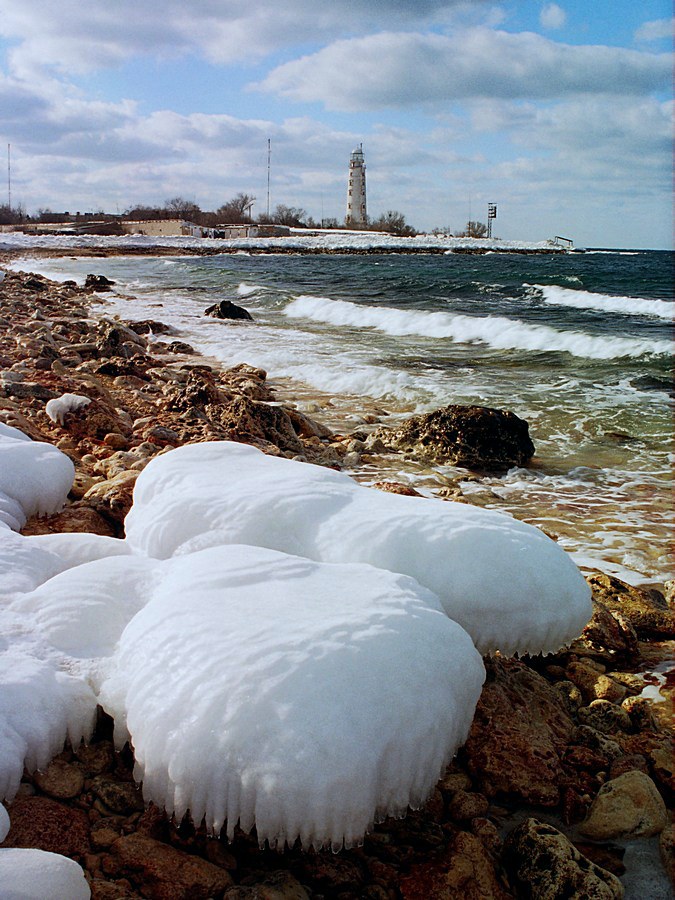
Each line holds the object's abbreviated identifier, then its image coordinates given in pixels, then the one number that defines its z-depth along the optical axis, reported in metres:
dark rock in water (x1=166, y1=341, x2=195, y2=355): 10.70
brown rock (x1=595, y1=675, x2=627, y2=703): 2.59
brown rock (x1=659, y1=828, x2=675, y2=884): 1.85
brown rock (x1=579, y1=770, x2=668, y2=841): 1.94
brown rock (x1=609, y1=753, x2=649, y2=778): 2.14
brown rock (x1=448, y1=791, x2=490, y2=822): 1.91
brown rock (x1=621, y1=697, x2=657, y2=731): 2.40
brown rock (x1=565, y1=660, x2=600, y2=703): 2.63
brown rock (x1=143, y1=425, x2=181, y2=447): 5.10
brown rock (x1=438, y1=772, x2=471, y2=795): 1.98
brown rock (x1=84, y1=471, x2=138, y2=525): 3.33
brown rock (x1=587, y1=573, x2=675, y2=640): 3.19
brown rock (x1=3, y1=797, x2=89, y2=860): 1.60
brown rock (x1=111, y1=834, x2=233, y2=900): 1.56
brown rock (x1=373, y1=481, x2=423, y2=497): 4.14
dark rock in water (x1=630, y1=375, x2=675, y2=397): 9.60
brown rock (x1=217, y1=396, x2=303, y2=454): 5.70
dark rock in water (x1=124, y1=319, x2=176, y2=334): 12.36
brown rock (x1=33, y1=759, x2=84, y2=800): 1.73
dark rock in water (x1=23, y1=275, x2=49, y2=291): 17.86
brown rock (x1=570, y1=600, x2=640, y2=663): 2.90
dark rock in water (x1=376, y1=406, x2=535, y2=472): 5.80
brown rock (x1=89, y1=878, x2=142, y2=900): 1.51
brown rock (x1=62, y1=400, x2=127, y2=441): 5.09
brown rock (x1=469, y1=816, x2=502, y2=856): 1.82
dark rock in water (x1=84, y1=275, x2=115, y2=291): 21.36
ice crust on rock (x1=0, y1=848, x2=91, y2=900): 1.32
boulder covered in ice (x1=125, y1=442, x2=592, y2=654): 2.12
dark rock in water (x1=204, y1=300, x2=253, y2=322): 15.88
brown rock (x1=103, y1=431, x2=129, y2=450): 4.89
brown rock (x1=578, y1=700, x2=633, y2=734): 2.38
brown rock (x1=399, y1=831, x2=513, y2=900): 1.64
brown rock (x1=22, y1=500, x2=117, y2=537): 3.13
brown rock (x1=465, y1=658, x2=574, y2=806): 2.02
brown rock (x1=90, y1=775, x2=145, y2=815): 1.74
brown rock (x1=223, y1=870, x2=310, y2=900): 1.54
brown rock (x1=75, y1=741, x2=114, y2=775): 1.82
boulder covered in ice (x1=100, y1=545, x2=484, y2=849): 1.49
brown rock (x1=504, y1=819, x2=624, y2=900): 1.67
